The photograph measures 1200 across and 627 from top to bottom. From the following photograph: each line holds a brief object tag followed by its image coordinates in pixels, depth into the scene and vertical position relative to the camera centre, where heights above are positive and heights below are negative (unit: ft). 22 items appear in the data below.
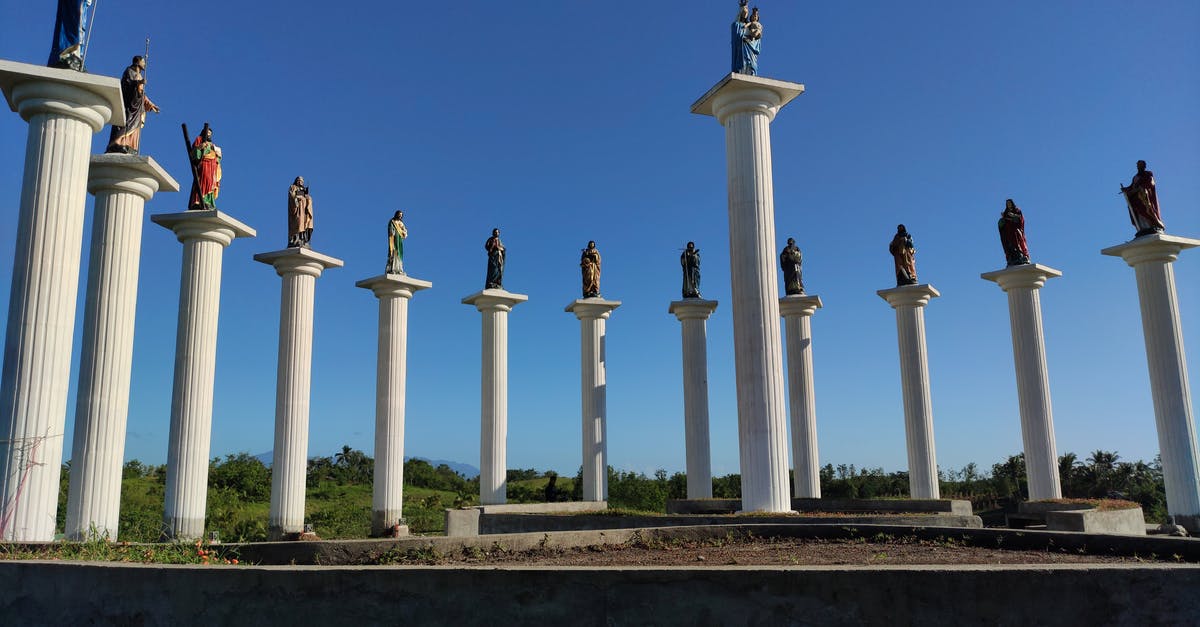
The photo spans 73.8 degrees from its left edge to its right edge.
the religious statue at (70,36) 47.06 +25.89
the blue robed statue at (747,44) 70.90 +36.90
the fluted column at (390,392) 89.04 +9.08
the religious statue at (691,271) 97.76 +23.74
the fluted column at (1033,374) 83.71 +8.97
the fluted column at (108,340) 50.70 +8.97
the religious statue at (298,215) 80.02 +25.60
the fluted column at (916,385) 90.68 +8.76
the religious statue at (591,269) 101.71 +25.04
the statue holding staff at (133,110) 54.34 +25.11
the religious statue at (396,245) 93.25 +26.17
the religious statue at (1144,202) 81.35 +25.69
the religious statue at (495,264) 99.71 +25.37
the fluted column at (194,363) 62.54 +9.06
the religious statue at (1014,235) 87.30 +24.44
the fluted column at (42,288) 42.47 +10.44
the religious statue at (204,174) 65.92 +24.67
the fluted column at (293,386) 77.10 +8.68
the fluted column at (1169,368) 78.12 +8.80
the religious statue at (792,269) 100.32 +24.29
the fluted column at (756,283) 64.64 +14.99
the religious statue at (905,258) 93.20 +23.55
